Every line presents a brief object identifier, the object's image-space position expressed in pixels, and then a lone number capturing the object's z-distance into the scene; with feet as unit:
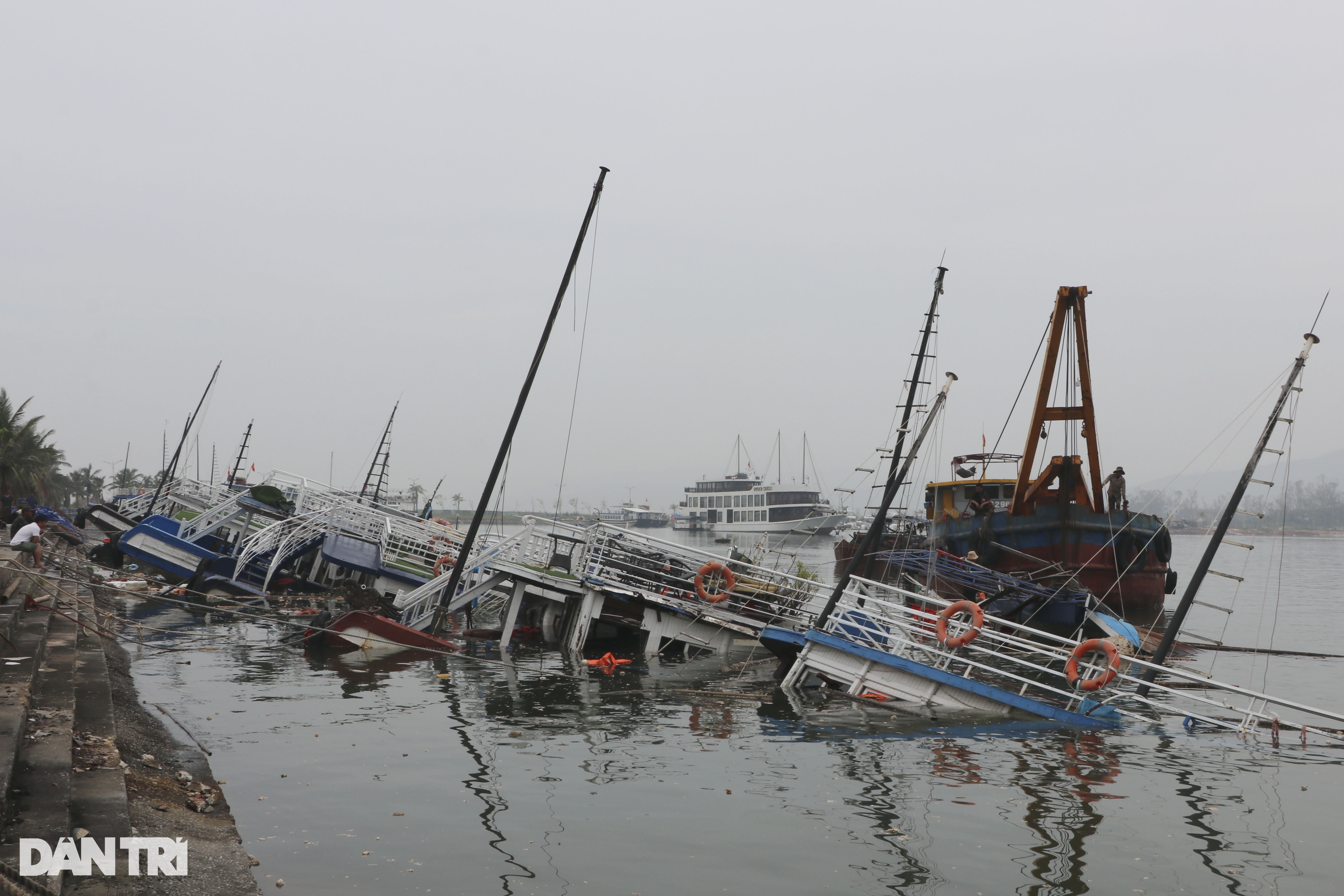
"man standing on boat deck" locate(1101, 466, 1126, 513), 109.81
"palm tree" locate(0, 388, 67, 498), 179.83
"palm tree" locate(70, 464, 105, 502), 424.05
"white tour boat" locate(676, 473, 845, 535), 419.33
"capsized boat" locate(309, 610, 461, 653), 68.74
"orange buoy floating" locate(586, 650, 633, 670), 67.15
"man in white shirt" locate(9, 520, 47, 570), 66.39
